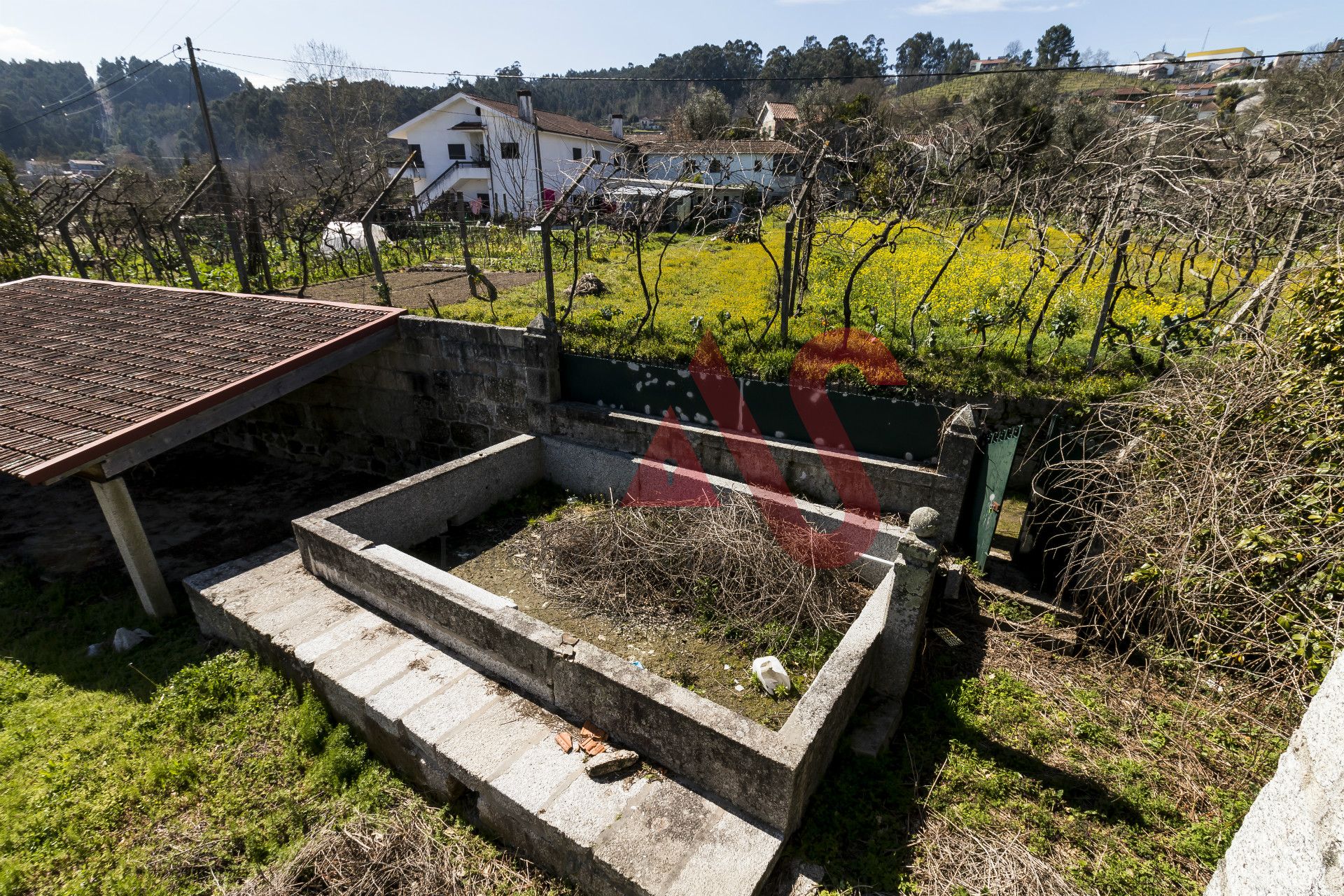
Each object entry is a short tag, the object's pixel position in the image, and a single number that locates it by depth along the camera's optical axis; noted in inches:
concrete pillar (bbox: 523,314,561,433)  303.6
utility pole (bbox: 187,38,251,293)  464.4
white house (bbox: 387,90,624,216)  1240.2
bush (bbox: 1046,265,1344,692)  144.6
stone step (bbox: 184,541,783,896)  134.6
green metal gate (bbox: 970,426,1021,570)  226.7
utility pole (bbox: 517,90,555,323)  311.8
